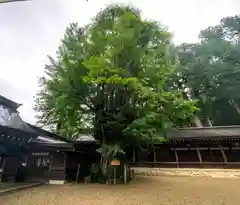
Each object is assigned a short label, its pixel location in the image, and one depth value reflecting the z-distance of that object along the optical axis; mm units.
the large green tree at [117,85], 8502
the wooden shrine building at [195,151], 11696
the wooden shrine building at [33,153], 8565
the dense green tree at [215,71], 17360
